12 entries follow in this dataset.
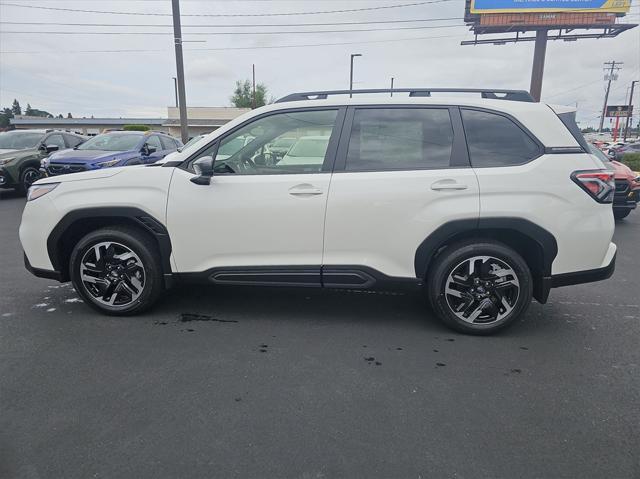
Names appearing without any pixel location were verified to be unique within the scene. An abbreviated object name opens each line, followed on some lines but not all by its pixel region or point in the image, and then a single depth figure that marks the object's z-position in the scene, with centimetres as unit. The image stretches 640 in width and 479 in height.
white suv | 341
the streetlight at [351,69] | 3159
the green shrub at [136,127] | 3554
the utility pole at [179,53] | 1382
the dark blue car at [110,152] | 940
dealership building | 4850
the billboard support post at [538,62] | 3195
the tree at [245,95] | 6416
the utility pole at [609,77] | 6819
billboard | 3081
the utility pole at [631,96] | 6272
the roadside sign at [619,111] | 5537
